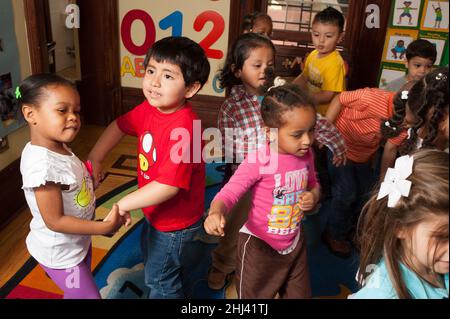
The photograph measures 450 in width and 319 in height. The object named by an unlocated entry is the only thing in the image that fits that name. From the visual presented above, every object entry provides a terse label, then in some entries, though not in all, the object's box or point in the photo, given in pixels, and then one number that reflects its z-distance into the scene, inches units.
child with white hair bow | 29.9
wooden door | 127.6
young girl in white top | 44.8
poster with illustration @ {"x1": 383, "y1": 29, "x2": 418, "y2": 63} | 123.2
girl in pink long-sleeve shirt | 51.2
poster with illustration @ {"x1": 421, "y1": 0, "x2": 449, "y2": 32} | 117.9
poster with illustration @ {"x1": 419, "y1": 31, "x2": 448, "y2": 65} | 118.8
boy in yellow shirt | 88.9
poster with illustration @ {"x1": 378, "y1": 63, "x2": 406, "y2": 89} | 126.6
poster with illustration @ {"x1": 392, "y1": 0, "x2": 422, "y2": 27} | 120.4
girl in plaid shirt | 65.1
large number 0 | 128.1
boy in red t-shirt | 47.9
